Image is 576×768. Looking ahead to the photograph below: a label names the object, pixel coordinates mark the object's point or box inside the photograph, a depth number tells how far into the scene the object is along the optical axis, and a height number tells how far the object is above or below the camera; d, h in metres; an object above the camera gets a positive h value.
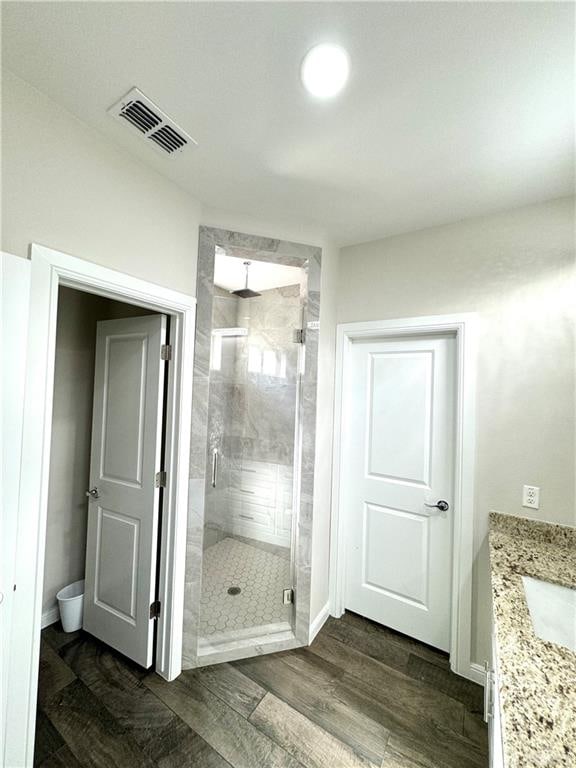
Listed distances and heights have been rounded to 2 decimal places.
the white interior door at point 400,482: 2.09 -0.62
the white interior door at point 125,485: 1.84 -0.62
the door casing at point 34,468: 1.13 -0.32
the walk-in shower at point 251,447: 1.89 -0.39
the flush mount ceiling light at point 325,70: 1.02 +1.11
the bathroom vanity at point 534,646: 0.65 -0.73
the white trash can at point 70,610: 2.10 -1.52
